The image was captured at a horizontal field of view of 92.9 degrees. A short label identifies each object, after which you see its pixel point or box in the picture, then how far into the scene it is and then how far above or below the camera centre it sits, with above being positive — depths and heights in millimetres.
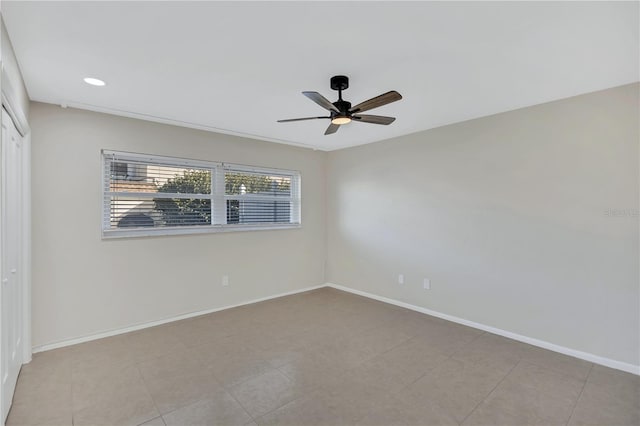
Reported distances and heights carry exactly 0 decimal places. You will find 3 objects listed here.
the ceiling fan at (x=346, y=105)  2197 +831
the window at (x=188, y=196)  3391 +234
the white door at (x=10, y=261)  1966 -328
